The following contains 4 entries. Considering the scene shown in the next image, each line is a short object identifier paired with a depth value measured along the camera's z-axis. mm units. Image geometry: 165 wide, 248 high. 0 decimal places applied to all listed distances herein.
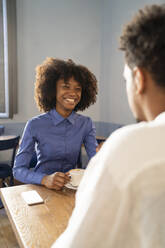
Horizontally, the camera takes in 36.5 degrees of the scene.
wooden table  833
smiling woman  1688
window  3416
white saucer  1223
